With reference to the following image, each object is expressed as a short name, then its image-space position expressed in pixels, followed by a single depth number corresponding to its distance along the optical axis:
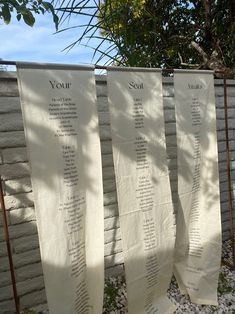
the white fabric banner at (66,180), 2.03
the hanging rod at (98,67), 2.04
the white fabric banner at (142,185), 2.46
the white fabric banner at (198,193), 2.90
